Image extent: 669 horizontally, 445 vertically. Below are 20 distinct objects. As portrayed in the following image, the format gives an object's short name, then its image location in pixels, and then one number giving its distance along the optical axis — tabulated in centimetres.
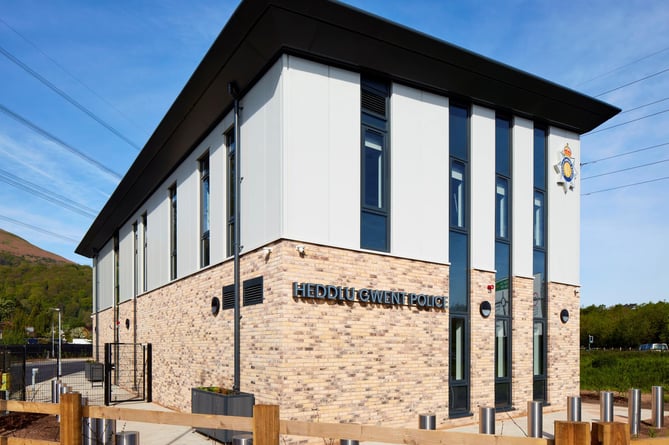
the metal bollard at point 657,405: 1391
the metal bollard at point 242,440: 672
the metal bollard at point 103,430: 991
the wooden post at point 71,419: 733
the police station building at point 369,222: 1188
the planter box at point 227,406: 1180
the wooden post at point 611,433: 466
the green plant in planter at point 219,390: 1322
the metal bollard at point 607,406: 1305
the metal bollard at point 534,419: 1169
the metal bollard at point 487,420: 1124
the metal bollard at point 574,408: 1245
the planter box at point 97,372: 2655
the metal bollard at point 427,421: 955
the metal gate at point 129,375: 1883
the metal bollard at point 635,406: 1328
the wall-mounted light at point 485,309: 1520
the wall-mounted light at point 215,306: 1507
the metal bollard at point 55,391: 1618
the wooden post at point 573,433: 459
